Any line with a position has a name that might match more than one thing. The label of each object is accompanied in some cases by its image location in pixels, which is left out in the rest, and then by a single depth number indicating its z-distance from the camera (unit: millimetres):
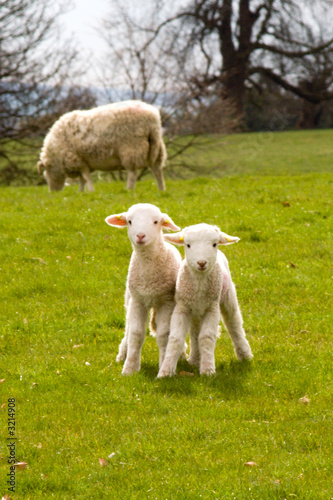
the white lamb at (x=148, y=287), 10742
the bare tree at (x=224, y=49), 41844
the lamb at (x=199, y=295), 10234
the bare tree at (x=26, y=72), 41125
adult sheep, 26250
